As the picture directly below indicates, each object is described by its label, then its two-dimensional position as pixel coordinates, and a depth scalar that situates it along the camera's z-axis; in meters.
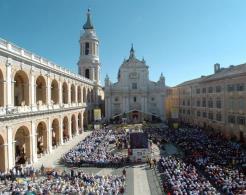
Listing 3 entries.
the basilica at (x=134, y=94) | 49.65
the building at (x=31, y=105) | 17.63
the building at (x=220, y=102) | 27.27
